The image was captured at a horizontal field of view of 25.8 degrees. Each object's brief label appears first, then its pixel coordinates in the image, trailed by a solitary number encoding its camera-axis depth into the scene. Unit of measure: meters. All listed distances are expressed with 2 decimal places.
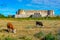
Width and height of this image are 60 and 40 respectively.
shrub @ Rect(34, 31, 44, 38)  11.27
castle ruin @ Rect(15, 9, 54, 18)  64.09
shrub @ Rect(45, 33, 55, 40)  10.18
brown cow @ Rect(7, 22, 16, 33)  13.54
